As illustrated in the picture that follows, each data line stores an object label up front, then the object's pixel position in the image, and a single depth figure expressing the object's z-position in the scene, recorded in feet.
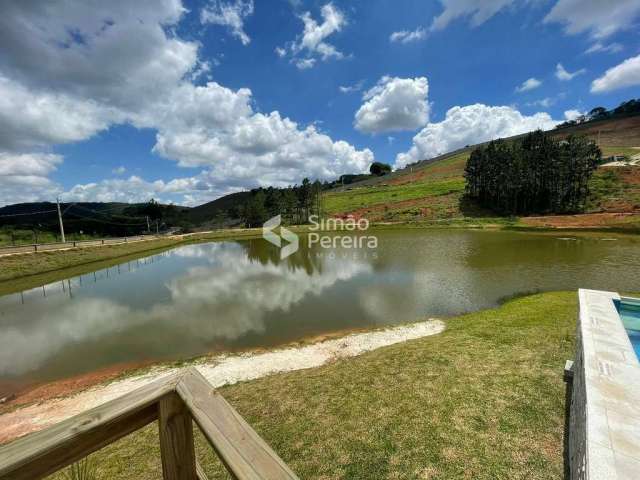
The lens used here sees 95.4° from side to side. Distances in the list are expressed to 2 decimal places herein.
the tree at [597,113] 372.48
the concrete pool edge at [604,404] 7.88
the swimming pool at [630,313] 18.84
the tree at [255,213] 228.84
